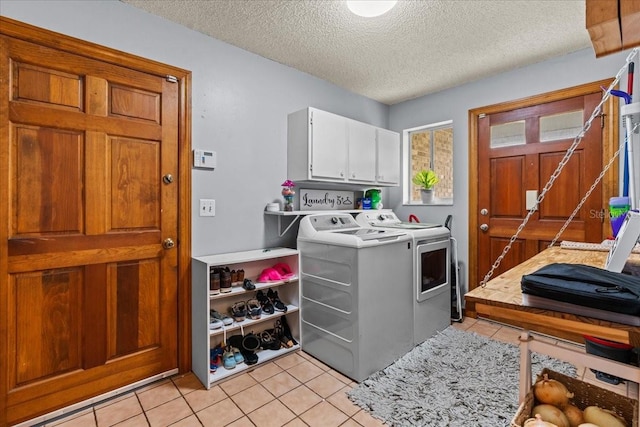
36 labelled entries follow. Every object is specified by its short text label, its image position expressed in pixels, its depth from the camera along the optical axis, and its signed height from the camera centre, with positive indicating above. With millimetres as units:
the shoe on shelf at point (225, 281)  2212 -474
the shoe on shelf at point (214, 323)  2123 -760
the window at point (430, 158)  3594 +684
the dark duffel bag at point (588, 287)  758 -194
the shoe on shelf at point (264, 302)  2429 -709
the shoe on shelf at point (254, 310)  2336 -730
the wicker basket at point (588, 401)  993 -643
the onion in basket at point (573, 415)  1007 -671
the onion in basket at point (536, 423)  917 -630
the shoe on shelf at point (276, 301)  2482 -713
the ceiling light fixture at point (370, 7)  1814 +1256
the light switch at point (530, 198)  2822 +154
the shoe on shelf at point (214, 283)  2132 -473
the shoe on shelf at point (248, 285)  2262 -519
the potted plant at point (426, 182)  3416 +368
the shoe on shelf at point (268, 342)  2416 -1006
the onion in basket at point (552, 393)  1059 -623
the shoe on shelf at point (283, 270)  2557 -464
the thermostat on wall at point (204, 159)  2214 +414
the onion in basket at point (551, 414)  982 -654
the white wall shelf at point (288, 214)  2535 +1
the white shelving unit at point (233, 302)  2049 -677
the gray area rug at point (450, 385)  1715 -1109
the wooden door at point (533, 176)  2543 +353
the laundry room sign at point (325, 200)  2961 +157
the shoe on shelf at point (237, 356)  2207 -1020
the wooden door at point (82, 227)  1628 -68
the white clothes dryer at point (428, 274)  2520 -523
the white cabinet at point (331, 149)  2600 +604
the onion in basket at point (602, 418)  966 -653
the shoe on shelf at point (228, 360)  2150 -1024
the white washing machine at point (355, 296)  2102 -601
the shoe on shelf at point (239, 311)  2281 -727
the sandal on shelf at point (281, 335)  2490 -1005
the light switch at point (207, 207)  2264 +62
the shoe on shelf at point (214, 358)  2121 -1018
